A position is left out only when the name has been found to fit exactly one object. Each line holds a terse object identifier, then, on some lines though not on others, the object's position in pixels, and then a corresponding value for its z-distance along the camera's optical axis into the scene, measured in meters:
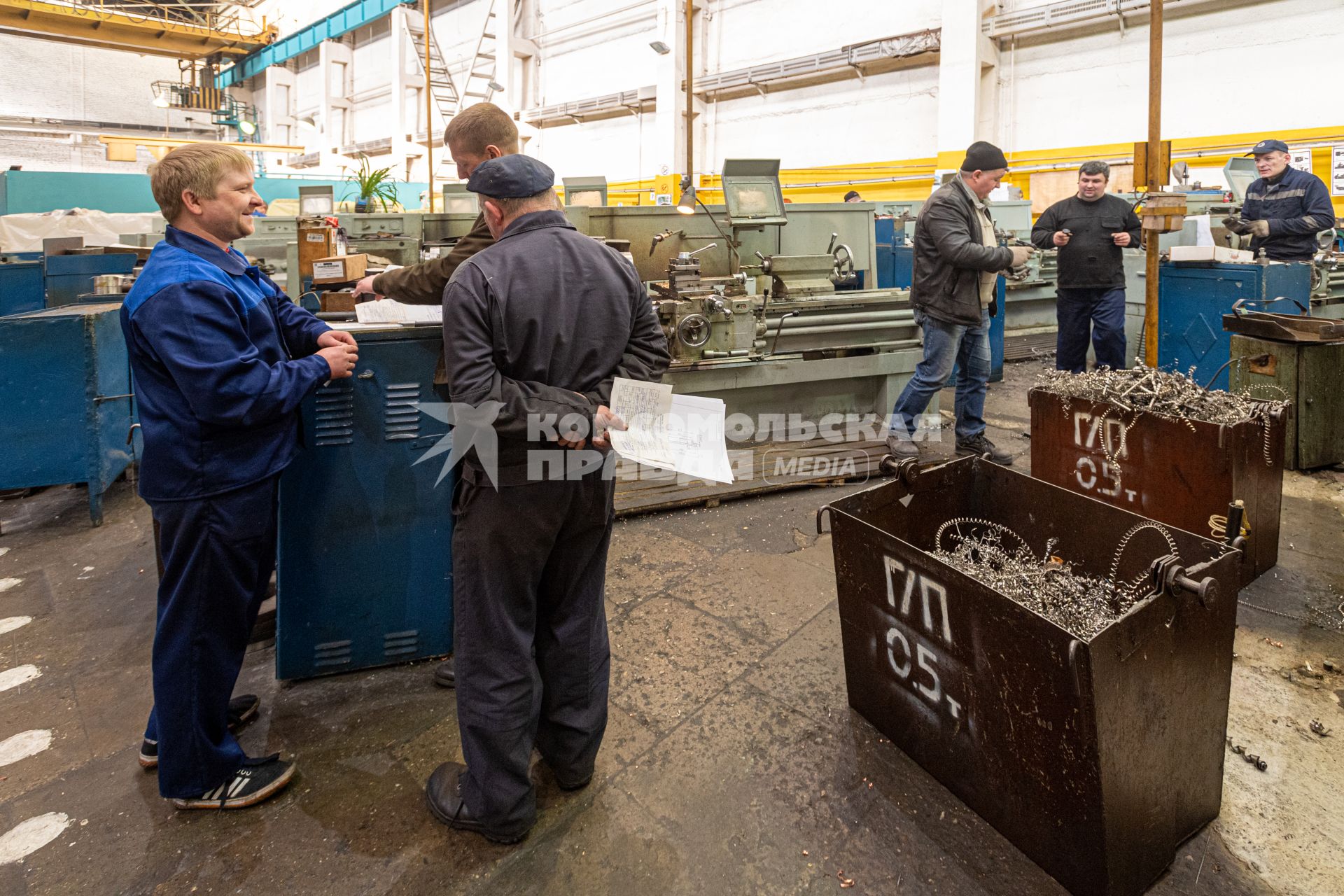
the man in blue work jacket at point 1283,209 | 4.20
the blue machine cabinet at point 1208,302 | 3.83
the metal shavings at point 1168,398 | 2.29
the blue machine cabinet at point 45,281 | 4.37
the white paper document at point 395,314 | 1.94
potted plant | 5.83
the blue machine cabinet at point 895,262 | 5.67
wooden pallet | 3.21
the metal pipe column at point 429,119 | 8.97
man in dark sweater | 4.00
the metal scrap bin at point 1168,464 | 2.21
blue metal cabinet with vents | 1.88
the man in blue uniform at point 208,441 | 1.38
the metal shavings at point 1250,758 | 1.64
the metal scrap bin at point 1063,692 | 1.21
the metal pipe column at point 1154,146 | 2.80
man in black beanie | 3.39
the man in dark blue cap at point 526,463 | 1.32
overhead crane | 12.84
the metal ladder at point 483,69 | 13.16
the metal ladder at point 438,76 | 13.67
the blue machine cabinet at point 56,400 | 3.05
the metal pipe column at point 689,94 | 7.28
